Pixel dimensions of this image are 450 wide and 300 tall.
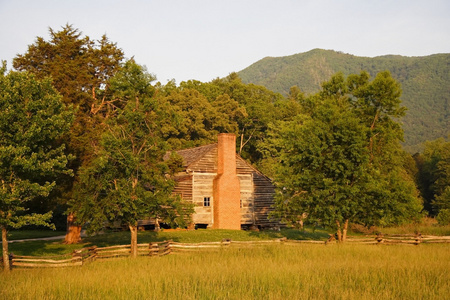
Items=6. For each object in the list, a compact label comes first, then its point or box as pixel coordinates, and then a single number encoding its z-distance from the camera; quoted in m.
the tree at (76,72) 31.62
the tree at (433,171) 78.44
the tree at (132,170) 24.45
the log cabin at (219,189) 44.59
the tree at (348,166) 28.97
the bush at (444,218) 45.08
